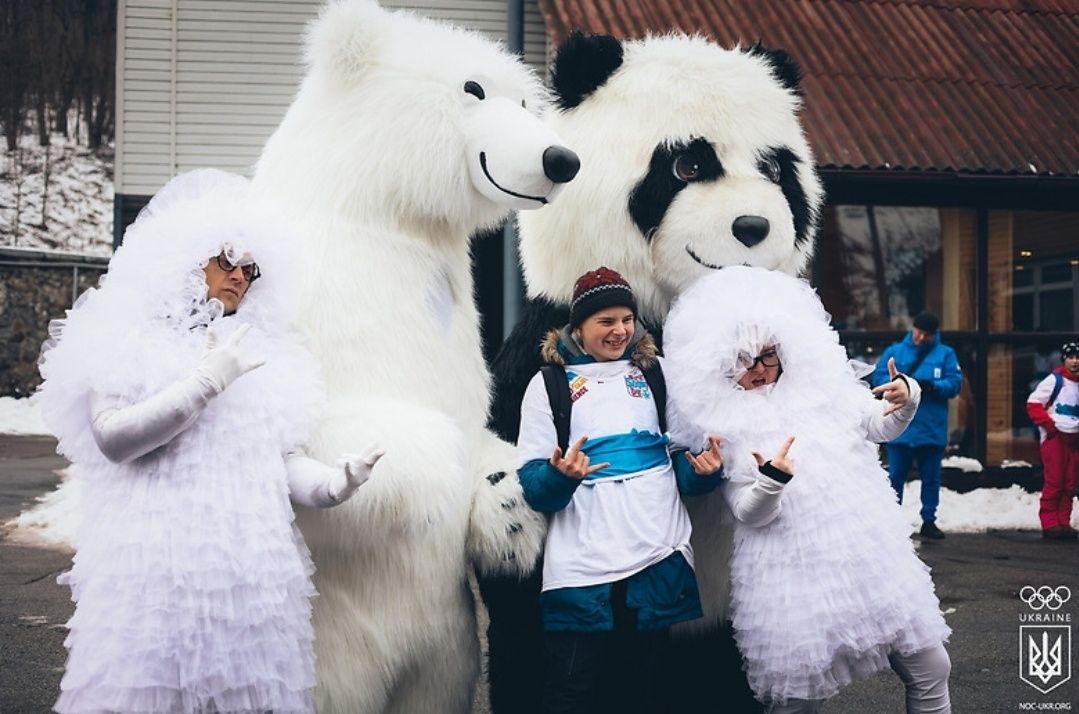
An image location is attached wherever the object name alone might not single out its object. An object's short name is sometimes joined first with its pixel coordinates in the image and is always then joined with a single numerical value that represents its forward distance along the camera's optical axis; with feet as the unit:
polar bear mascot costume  9.12
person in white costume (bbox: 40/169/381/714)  7.97
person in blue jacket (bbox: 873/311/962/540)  25.27
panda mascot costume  10.68
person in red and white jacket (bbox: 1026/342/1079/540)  26.25
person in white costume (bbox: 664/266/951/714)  9.44
